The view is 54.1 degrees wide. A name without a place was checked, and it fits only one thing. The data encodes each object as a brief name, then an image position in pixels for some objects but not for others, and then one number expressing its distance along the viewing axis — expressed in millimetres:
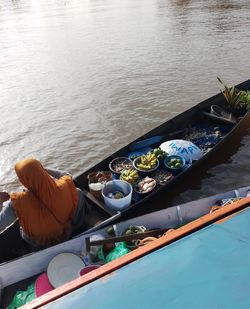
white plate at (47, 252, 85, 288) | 2871
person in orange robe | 2906
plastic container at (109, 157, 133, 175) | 4457
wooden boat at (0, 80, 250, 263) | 3388
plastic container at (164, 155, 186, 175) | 4475
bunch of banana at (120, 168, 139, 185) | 4196
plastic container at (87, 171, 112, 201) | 3900
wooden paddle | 2977
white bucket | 3746
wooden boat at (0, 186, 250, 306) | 2935
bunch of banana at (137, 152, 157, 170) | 4480
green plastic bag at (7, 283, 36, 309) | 2747
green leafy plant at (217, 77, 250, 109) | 5989
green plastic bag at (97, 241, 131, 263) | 2998
